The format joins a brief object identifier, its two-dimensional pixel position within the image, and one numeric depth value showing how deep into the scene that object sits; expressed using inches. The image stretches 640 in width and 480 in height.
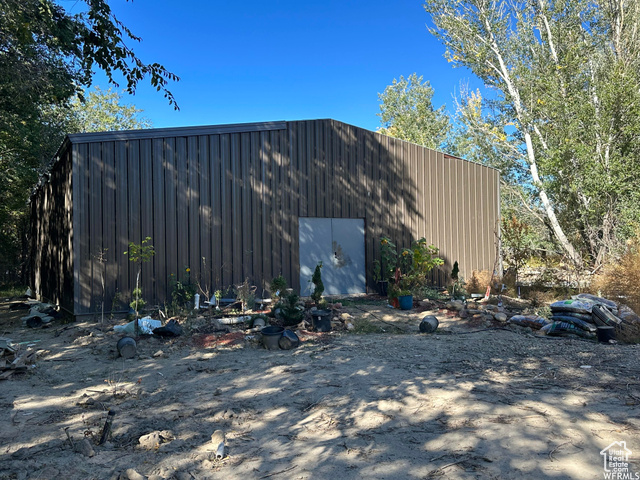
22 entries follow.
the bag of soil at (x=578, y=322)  279.6
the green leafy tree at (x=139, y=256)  340.2
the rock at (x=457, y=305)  356.2
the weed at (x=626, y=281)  301.4
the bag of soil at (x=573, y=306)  295.3
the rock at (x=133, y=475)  112.5
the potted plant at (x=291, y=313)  310.3
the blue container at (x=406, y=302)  390.6
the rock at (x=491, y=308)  351.7
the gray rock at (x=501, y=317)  323.3
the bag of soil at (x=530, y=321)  304.8
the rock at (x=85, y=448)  129.2
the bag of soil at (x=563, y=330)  280.8
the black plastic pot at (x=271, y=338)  263.7
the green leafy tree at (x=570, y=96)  519.8
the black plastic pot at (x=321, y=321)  309.4
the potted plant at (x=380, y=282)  473.4
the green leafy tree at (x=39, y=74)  225.0
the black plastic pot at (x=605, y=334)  258.8
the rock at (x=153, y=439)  134.9
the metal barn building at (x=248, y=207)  361.7
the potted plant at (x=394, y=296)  398.6
